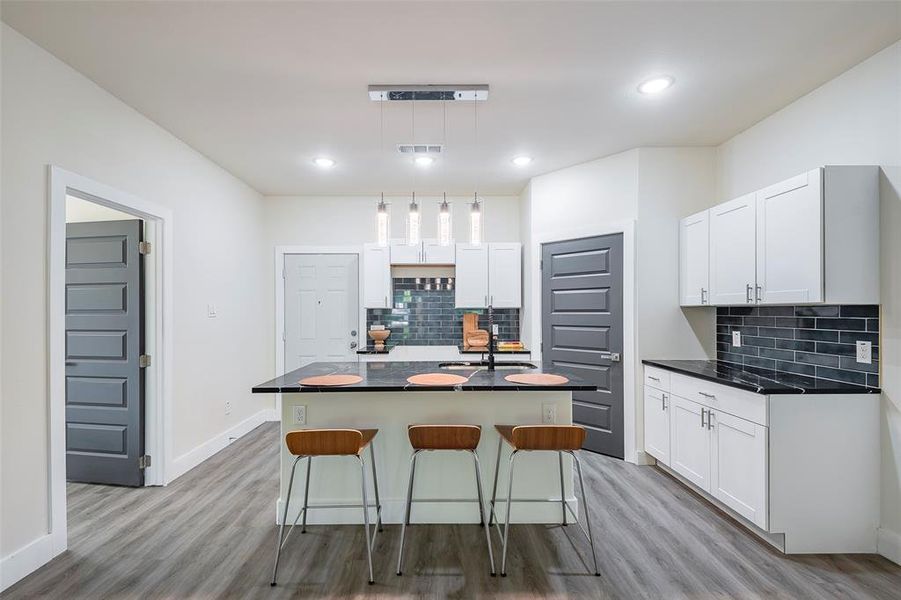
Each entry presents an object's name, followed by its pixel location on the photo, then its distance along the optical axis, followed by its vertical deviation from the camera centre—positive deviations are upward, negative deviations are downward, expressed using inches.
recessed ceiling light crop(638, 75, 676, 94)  100.1 +54.0
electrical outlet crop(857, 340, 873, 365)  92.6 -10.8
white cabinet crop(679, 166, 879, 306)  90.8 +15.1
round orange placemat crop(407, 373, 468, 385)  96.7 -18.1
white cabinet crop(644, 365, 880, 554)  91.5 -36.7
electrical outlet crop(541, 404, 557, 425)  105.0 -27.8
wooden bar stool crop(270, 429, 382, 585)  85.7 -28.9
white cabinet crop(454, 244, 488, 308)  190.4 +13.6
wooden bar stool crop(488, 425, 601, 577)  86.1 -27.9
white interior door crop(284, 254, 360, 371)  200.8 -2.3
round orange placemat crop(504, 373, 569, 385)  98.3 -18.2
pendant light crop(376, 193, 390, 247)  101.1 +19.5
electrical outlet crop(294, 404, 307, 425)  103.7 -27.4
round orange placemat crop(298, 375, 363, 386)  97.4 -18.4
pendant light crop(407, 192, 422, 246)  100.7 +19.8
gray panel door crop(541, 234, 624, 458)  149.3 -7.6
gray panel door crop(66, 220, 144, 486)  125.6 -15.2
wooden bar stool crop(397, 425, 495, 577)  88.9 -28.6
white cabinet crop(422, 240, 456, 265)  191.5 +22.5
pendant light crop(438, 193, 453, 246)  100.3 +19.3
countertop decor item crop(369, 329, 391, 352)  192.4 -15.1
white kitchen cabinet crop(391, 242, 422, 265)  190.7 +22.3
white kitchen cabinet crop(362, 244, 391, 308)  192.2 +12.7
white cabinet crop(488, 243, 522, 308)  189.5 +13.1
